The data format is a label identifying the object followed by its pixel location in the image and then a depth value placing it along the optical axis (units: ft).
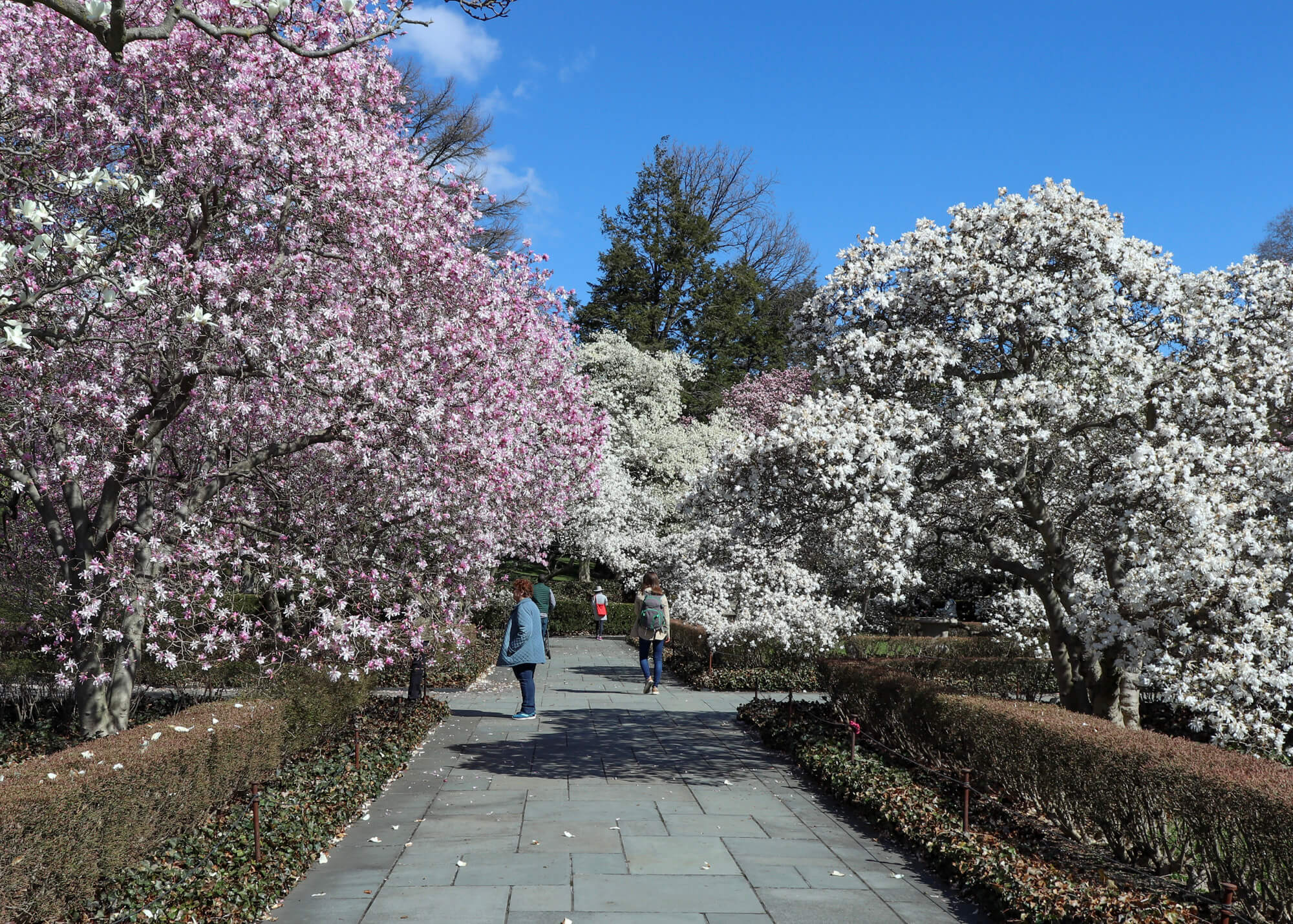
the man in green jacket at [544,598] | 62.70
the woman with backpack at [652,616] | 51.31
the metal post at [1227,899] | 16.07
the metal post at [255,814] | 20.41
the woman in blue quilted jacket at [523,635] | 41.29
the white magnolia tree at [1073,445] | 25.32
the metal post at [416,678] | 43.88
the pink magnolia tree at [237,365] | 28.12
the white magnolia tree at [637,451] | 105.50
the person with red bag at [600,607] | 95.96
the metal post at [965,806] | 23.50
